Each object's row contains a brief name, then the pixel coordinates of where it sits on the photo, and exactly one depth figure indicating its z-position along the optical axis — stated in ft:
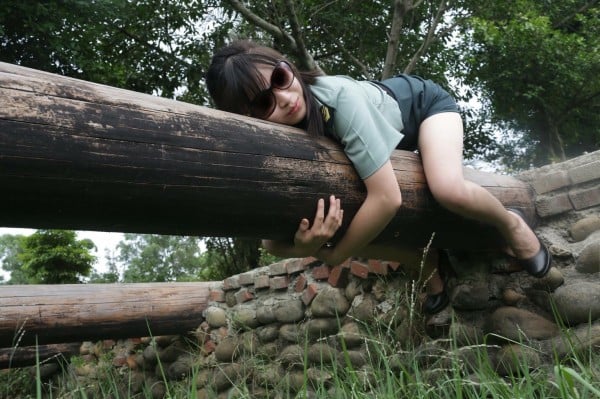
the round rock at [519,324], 7.36
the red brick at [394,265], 9.00
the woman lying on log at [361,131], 6.19
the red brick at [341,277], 10.18
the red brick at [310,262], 10.92
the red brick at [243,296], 12.69
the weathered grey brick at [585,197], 8.08
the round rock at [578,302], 6.99
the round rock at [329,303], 9.95
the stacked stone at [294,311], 9.29
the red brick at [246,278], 12.73
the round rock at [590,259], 7.40
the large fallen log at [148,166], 4.22
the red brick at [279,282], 11.62
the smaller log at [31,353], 15.40
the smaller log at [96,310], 12.35
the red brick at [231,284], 13.30
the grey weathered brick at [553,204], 8.31
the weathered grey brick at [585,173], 7.97
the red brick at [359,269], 9.66
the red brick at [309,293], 10.55
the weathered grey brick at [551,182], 8.32
